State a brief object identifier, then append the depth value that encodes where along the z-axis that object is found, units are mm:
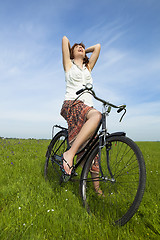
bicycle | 2532
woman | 3225
